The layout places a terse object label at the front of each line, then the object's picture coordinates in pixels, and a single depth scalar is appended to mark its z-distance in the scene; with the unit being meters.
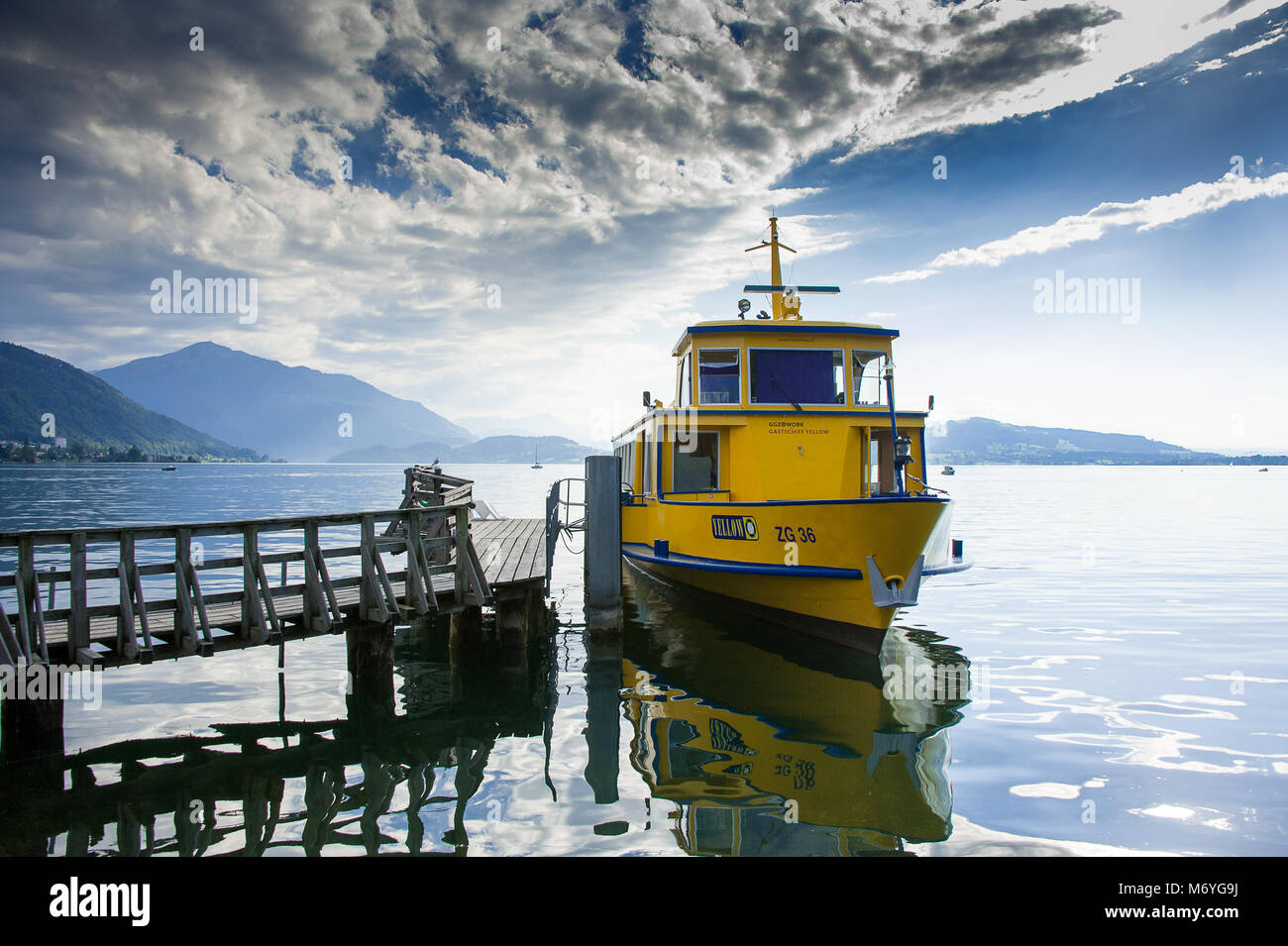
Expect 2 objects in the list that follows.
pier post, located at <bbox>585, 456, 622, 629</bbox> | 11.82
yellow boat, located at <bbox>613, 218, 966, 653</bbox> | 11.04
